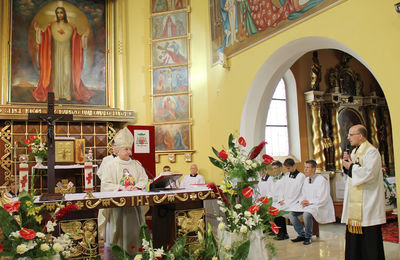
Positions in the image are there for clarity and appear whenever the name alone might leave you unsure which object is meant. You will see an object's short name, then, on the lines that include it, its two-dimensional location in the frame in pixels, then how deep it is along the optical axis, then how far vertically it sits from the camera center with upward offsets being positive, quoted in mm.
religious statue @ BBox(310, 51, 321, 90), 11031 +2282
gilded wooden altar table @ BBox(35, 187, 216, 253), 4020 -565
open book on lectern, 4269 -267
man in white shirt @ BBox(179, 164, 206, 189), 9695 -550
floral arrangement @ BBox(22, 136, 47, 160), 8441 +363
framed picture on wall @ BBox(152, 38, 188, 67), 10703 +2974
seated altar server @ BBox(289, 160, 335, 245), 7043 -1034
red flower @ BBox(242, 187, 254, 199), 3176 -322
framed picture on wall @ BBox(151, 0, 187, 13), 10852 +4379
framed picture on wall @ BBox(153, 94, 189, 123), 10570 +1372
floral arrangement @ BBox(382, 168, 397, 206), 9617 -1090
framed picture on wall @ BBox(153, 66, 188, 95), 10648 +2173
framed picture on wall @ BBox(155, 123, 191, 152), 10461 +557
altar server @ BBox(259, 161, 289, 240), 7495 -819
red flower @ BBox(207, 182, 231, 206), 3320 -345
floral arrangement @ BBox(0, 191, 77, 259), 2232 -425
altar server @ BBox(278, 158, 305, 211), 7566 -693
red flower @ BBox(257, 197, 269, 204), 3311 -401
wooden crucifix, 3998 +324
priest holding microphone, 4648 -641
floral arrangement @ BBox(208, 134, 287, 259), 3193 -351
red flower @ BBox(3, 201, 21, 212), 2271 -258
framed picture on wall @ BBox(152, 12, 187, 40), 10781 +3773
